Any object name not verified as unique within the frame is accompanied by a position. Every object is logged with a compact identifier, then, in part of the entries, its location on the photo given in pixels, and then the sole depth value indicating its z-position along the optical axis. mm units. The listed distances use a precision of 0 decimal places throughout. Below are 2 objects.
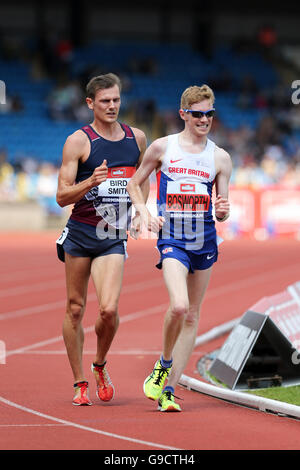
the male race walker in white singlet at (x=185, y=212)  14141
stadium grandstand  61312
